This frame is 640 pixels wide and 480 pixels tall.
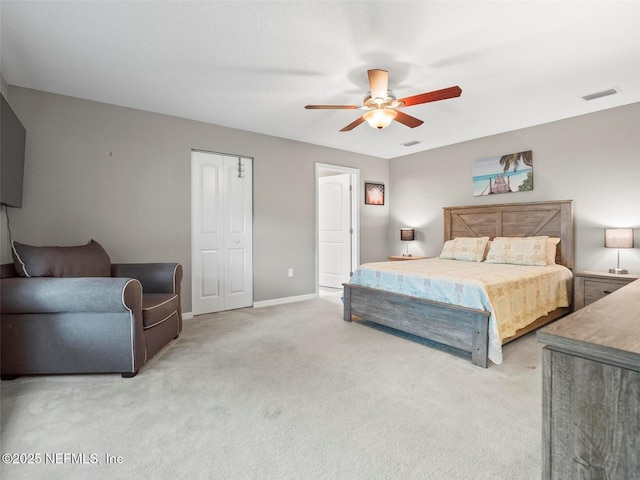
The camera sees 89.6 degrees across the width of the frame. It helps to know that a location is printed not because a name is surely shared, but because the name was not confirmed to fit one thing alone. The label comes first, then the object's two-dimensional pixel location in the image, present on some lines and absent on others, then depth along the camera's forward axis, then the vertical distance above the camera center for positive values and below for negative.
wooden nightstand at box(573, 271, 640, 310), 3.30 -0.52
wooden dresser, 0.70 -0.38
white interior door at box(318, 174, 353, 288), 5.71 +0.12
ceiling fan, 2.49 +1.10
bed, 2.57 -0.62
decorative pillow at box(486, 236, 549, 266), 3.74 -0.18
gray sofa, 2.19 -0.61
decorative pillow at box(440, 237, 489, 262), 4.25 -0.17
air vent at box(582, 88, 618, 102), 3.18 +1.43
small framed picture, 5.80 +0.79
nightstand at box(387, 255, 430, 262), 5.25 -0.36
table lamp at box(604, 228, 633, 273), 3.34 -0.03
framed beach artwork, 4.30 +0.87
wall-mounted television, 2.46 +0.67
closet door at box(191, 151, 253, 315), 4.06 +0.06
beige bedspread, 2.62 -0.47
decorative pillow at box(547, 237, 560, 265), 3.78 -0.15
